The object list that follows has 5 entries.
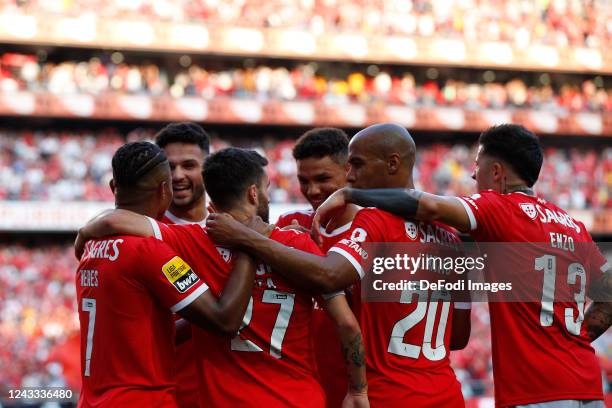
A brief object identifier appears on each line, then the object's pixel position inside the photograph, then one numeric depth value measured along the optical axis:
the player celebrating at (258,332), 7.80
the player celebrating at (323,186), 9.13
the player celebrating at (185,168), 11.41
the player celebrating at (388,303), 7.82
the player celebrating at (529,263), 8.77
